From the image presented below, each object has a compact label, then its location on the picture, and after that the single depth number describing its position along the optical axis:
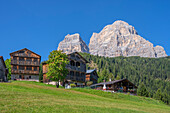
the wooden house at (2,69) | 55.74
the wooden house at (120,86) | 59.30
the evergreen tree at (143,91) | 84.81
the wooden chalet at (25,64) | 66.69
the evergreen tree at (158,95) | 97.38
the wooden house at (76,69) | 65.66
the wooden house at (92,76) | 82.75
